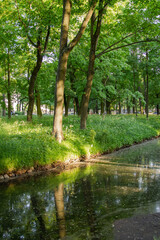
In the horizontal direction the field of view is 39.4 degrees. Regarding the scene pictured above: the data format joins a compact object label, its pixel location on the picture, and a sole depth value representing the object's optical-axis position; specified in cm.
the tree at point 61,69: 1080
